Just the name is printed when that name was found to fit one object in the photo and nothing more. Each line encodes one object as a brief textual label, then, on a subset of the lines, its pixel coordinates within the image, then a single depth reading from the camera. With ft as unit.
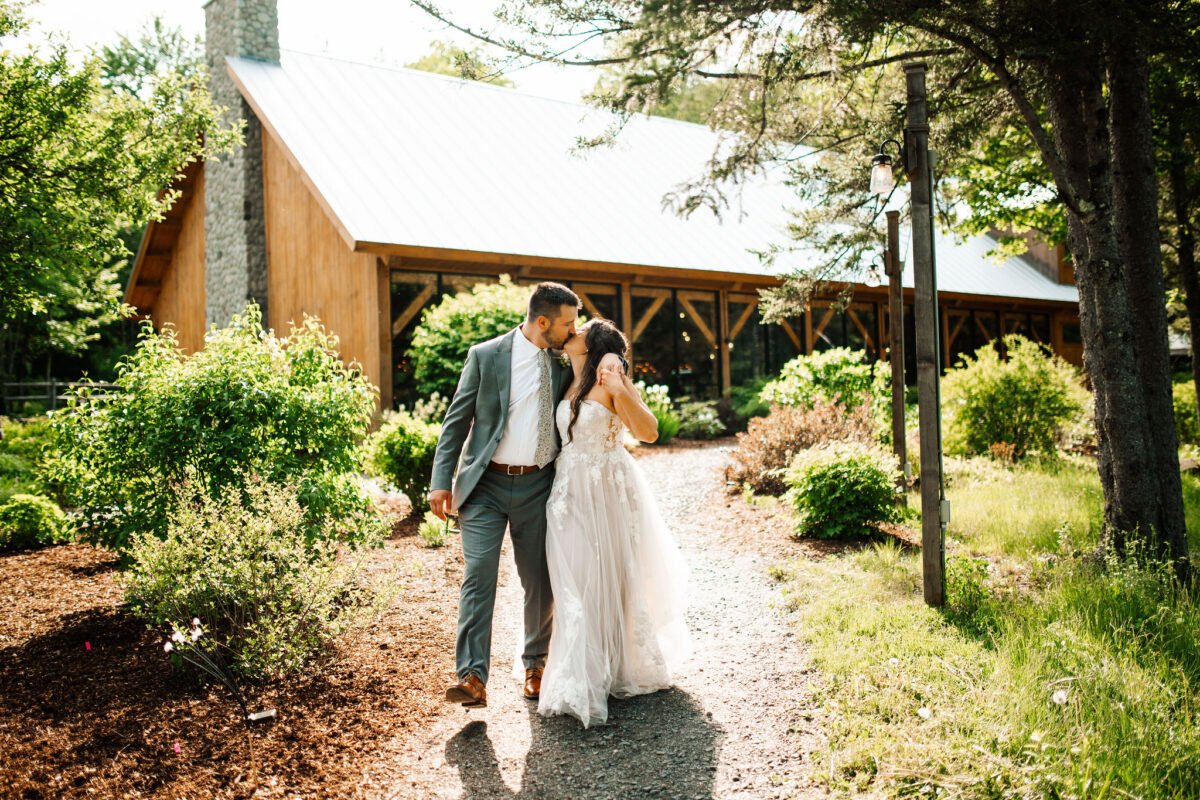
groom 12.69
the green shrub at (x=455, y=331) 36.55
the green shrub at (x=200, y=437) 16.71
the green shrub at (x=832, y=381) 34.12
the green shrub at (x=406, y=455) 25.79
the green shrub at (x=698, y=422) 47.47
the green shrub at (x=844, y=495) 22.44
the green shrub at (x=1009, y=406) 36.09
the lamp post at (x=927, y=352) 16.10
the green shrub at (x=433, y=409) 31.01
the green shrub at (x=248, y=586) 13.55
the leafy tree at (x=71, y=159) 20.22
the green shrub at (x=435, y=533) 22.85
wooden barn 41.45
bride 12.41
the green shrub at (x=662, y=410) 42.50
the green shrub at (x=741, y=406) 50.49
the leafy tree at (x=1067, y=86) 16.28
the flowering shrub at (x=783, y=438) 28.58
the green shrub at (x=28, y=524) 23.62
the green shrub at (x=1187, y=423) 48.32
